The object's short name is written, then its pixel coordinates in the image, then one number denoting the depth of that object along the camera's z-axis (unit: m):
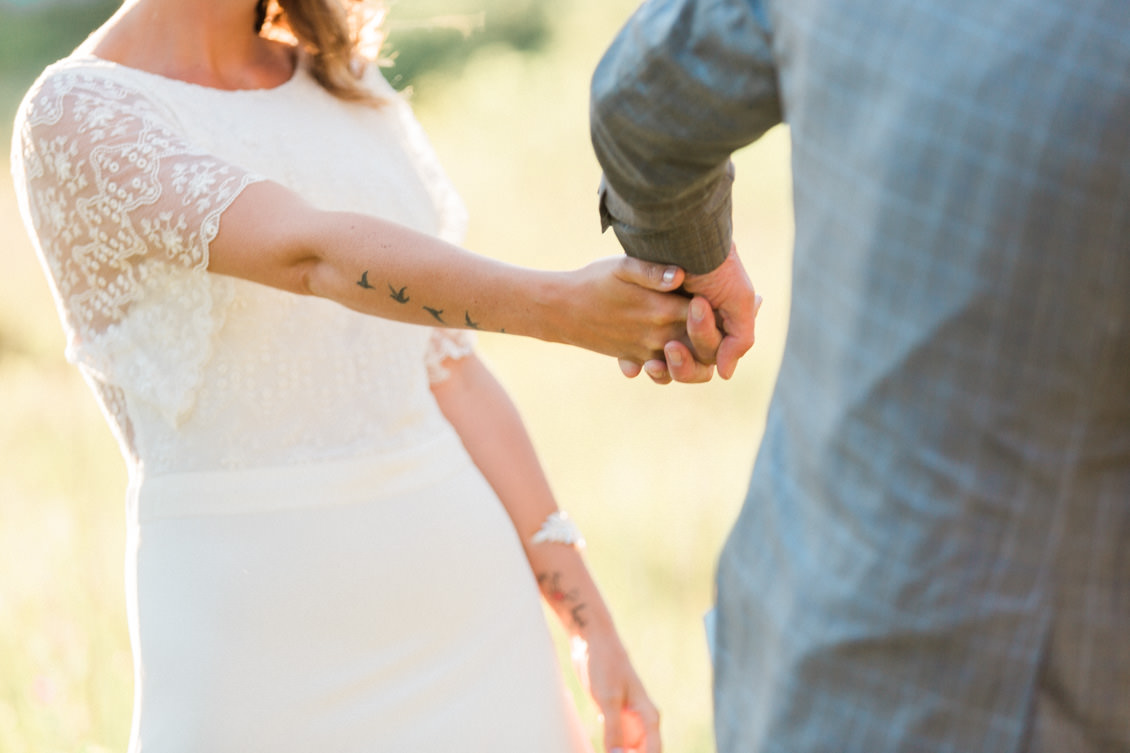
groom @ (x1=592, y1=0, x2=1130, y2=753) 1.92
